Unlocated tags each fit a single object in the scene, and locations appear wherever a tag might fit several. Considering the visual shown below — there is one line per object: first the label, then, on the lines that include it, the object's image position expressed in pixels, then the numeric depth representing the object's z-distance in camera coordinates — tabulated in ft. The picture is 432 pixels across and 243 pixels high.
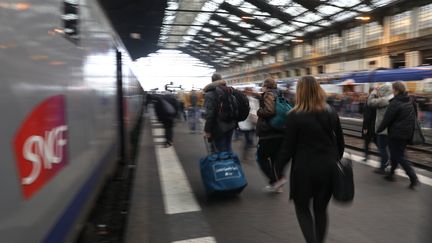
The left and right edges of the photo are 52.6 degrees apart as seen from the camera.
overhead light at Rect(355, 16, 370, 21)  101.22
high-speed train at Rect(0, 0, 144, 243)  5.30
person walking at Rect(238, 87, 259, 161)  30.01
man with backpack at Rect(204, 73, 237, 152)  21.17
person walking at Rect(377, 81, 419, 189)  21.24
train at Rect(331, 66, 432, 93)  61.26
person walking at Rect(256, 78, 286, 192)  18.86
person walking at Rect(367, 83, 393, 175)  24.08
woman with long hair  11.16
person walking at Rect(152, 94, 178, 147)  38.68
